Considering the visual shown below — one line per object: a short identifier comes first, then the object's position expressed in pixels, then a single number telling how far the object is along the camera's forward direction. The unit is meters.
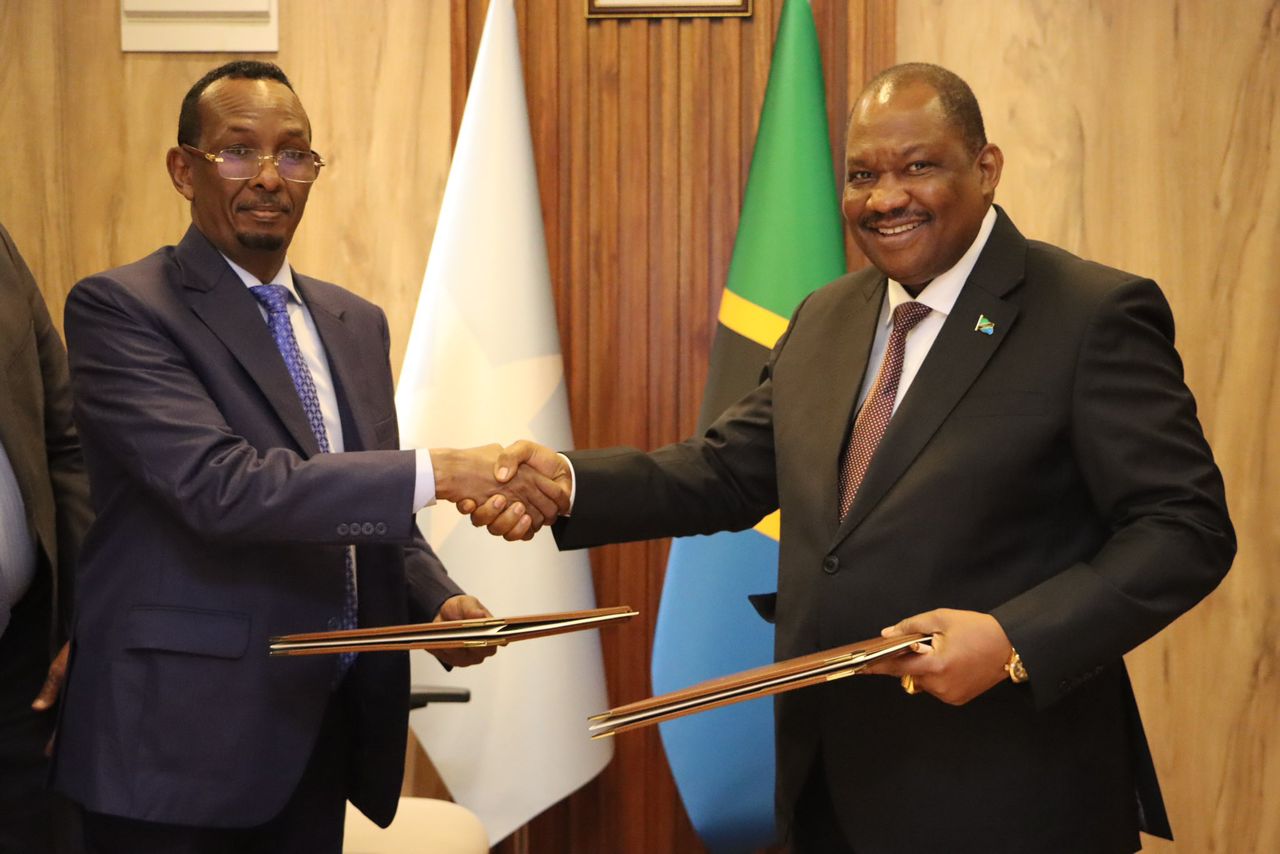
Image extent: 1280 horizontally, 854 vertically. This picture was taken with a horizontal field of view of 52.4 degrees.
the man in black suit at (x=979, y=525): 1.78
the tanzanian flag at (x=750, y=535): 3.15
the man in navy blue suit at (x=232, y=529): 1.97
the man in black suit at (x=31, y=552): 2.44
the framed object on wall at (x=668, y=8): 3.54
